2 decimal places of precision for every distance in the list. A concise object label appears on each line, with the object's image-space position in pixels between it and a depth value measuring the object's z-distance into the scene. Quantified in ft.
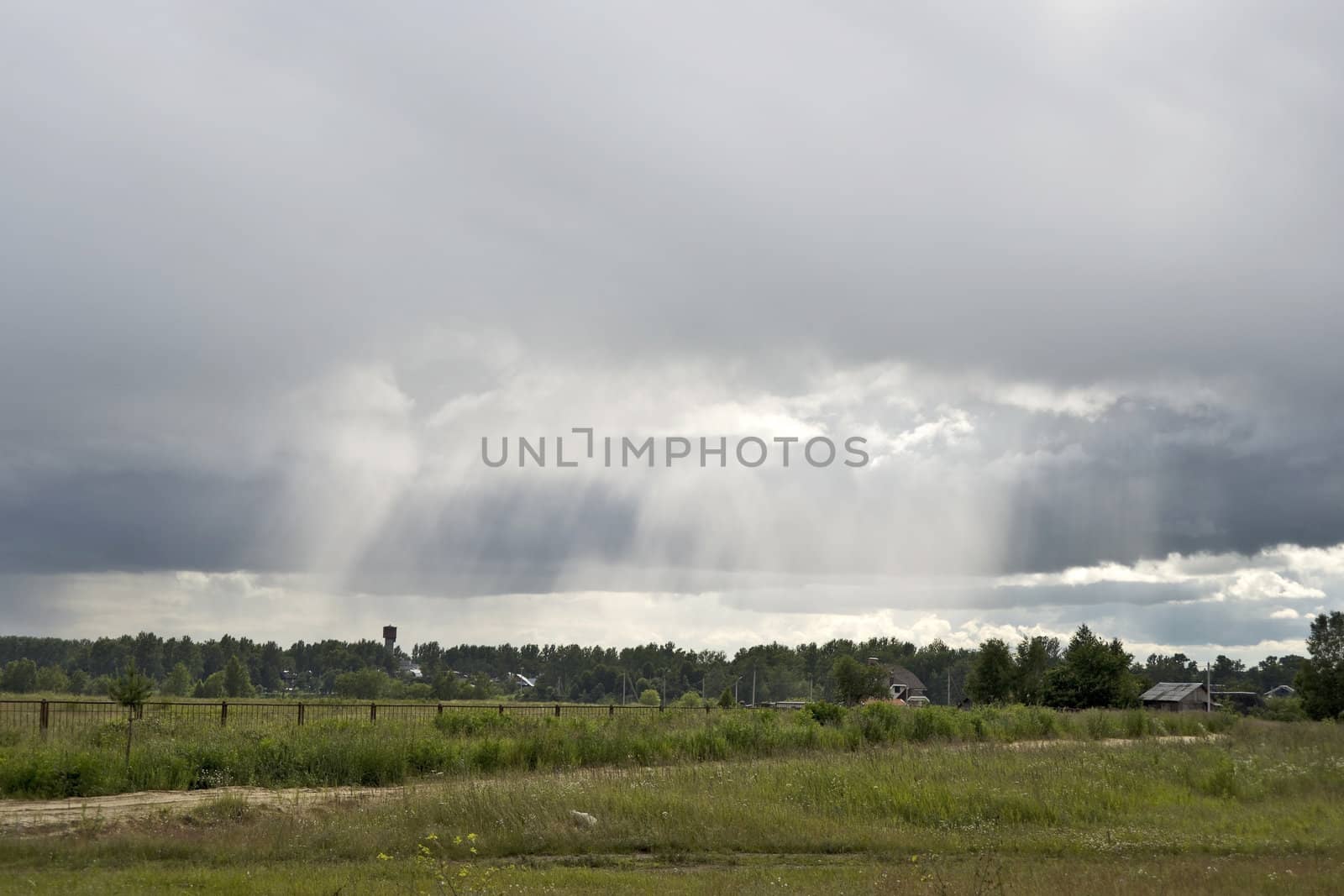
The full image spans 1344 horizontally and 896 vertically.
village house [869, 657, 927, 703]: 403.13
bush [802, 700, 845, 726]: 129.80
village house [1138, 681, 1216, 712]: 300.61
